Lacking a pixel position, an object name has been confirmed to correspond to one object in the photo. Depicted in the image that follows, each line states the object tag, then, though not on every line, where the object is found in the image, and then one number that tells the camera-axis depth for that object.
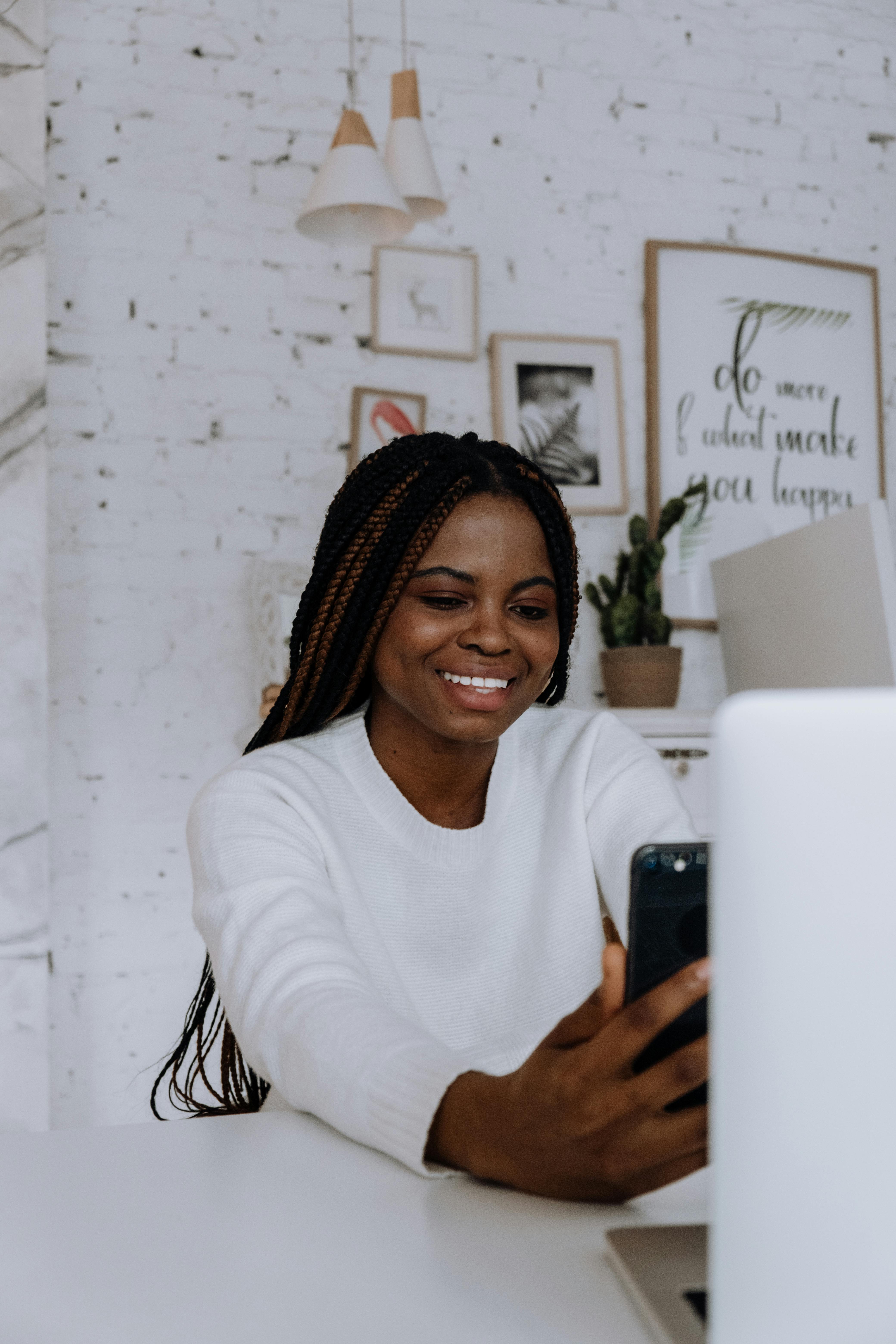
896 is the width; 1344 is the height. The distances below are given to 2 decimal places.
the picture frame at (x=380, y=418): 2.51
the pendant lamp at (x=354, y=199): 1.91
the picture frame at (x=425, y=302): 2.55
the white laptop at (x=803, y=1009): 0.33
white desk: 0.48
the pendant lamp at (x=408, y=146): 2.09
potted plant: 2.42
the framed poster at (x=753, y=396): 2.71
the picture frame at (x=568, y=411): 2.63
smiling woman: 0.93
